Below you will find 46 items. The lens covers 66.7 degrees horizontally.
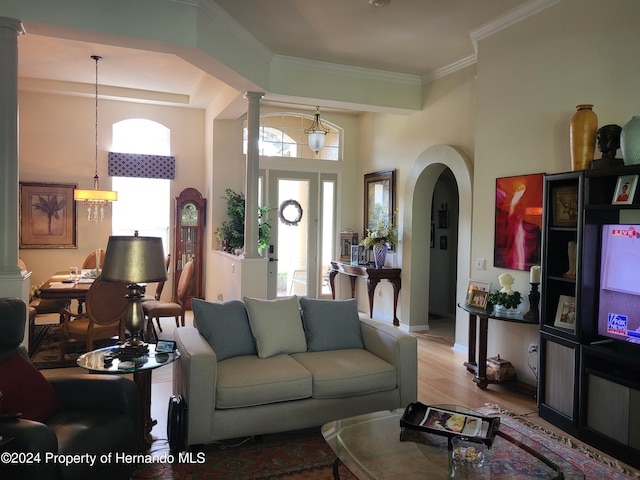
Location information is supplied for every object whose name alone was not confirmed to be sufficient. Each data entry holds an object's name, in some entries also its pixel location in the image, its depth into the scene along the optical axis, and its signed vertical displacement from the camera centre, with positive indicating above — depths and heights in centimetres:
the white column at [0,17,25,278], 369 +67
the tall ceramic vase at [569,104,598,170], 354 +74
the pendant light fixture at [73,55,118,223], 616 +40
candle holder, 413 -56
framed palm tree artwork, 705 +18
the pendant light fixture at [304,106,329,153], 723 +142
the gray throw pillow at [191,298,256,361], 346 -70
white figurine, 437 -42
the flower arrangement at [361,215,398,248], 686 -5
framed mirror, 711 +54
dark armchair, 193 -91
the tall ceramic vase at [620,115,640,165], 312 +62
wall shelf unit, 306 -69
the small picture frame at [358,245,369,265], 737 -34
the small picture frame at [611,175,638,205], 307 +31
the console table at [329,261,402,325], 676 -61
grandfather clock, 764 -6
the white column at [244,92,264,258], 562 +67
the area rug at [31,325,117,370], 474 -131
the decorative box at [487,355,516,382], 437 -122
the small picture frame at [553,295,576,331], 355 -57
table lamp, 285 -23
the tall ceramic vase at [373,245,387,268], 695 -30
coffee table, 207 -101
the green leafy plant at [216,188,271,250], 686 +8
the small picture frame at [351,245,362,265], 749 -33
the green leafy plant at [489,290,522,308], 428 -56
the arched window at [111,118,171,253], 755 +64
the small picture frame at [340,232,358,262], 792 -17
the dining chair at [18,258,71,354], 545 -91
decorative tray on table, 227 -92
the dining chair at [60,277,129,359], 448 -84
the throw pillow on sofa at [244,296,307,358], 356 -71
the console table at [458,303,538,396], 413 -102
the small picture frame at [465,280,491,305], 470 -51
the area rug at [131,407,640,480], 276 -138
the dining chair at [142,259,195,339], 564 -90
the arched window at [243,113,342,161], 773 +154
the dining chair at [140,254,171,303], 621 -82
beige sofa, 297 -92
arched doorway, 636 -3
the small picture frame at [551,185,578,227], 359 +23
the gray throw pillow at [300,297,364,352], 379 -73
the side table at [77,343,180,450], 278 -80
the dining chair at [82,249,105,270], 665 -47
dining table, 492 -63
